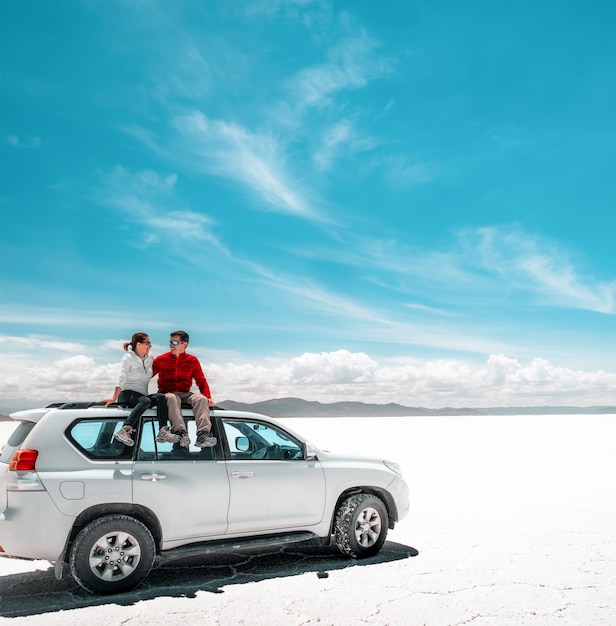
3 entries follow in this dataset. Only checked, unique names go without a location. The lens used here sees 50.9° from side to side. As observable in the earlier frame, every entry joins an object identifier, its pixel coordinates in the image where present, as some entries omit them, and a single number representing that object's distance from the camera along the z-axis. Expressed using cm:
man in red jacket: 655
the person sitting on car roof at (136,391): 634
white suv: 577
